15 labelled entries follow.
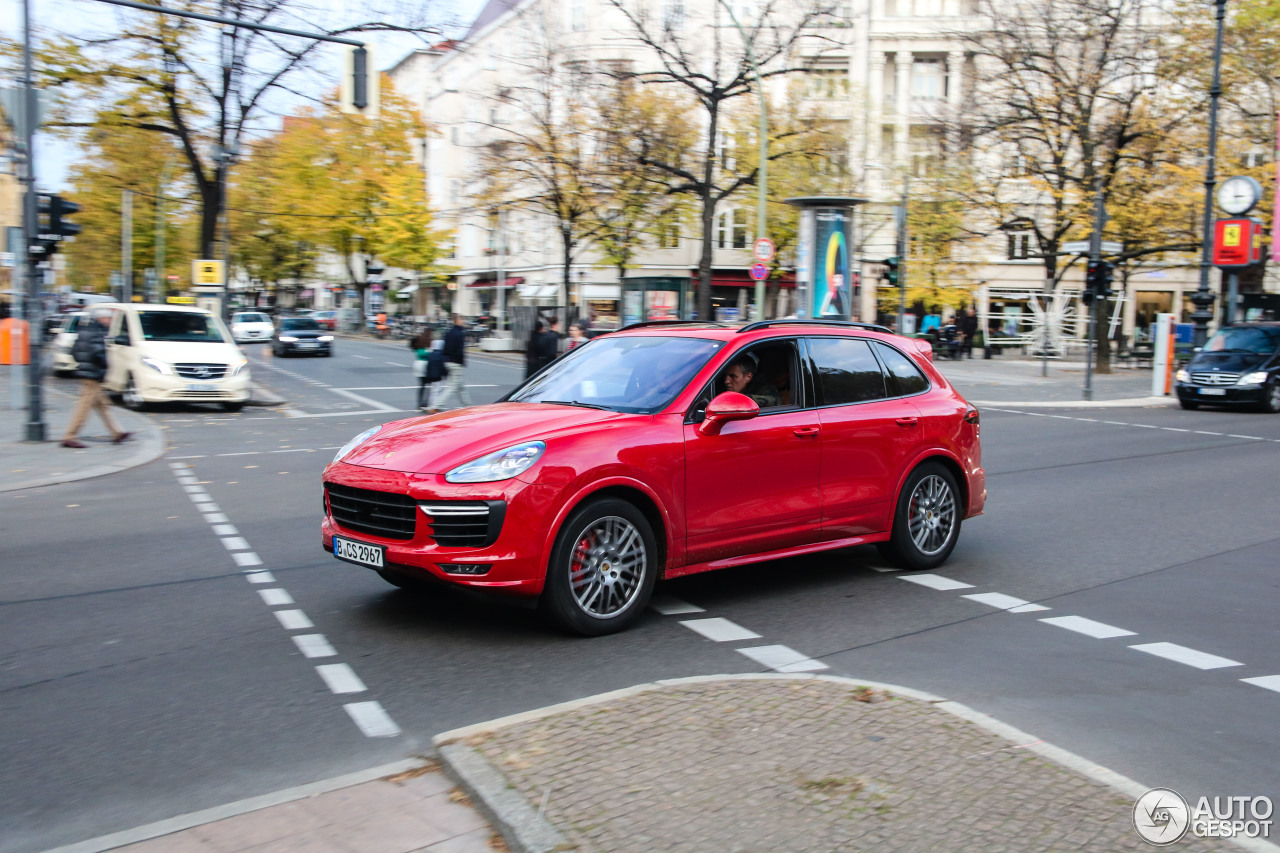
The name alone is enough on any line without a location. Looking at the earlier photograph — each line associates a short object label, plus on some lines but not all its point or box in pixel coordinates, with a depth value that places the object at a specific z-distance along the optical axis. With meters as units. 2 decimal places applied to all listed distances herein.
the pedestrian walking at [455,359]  19.58
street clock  27.44
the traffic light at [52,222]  15.37
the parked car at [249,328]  50.12
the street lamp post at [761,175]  27.20
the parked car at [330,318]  69.88
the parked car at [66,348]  26.11
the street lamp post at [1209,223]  25.66
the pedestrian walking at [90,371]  14.10
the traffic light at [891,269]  29.55
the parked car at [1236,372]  22.00
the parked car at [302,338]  40.00
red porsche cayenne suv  5.64
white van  19.38
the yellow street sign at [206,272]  24.10
